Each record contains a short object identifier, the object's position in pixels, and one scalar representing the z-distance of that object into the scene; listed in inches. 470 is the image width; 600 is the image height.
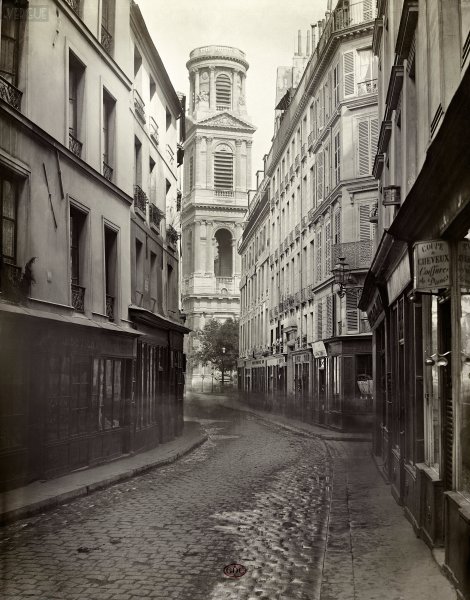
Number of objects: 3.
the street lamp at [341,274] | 1031.0
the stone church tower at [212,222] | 2368.4
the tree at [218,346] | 2581.2
